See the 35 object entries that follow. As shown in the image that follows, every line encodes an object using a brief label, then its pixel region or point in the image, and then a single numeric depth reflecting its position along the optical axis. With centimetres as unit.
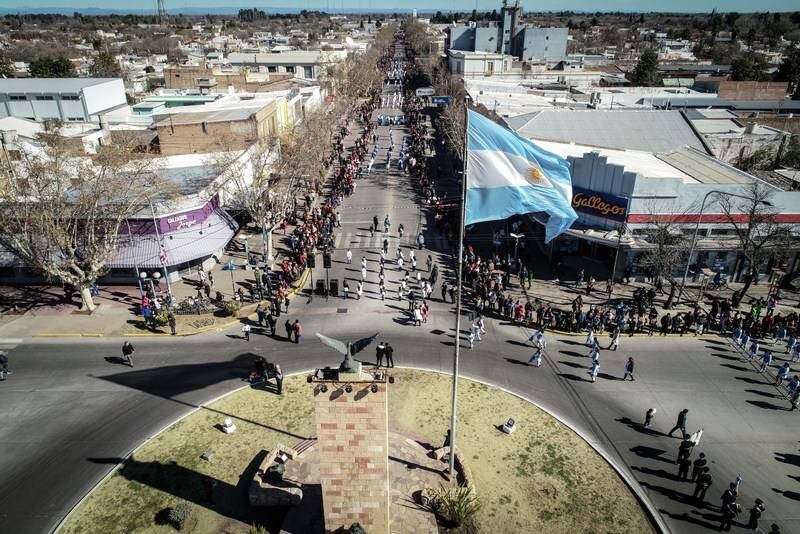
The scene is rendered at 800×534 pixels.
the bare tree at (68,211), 2375
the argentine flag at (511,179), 1312
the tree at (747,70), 8025
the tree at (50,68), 8088
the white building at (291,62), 9206
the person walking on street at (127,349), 2181
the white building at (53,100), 5884
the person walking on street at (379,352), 2103
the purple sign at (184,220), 2844
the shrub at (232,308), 2606
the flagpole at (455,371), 1271
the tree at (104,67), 9162
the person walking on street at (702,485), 1531
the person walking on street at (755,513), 1441
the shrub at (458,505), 1454
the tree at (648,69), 7950
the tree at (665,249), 2666
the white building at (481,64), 8712
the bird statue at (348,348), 1245
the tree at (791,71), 7531
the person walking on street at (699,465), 1550
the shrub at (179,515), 1460
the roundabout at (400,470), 1498
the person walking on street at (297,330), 2353
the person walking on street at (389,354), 2158
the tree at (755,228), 2617
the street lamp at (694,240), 2548
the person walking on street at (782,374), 2063
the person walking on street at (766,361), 2175
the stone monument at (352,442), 1257
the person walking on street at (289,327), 2370
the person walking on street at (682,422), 1765
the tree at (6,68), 8550
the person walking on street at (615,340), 2317
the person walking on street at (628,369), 2094
